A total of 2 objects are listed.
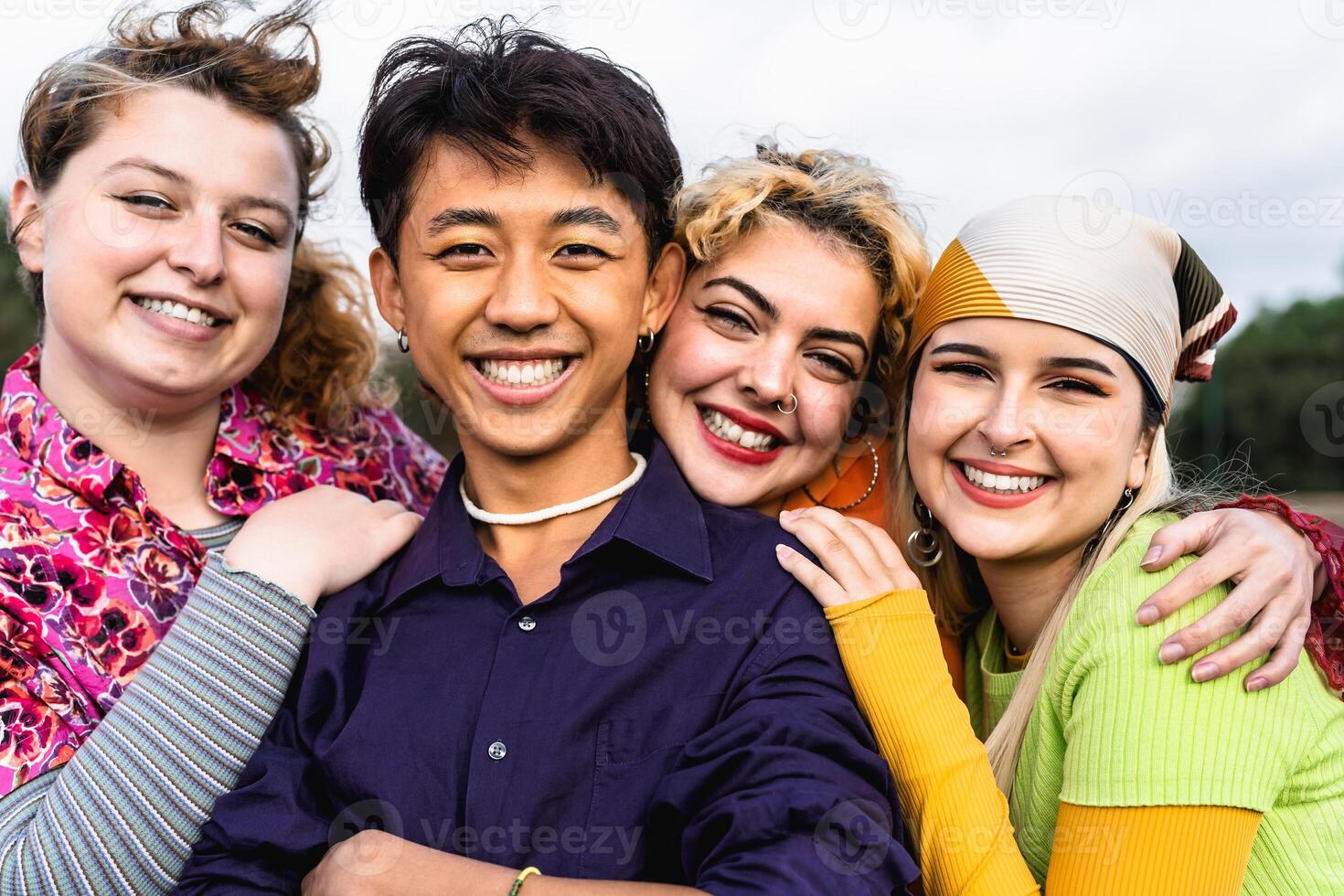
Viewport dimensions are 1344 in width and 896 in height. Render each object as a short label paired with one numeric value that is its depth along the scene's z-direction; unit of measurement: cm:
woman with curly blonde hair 122
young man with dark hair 102
